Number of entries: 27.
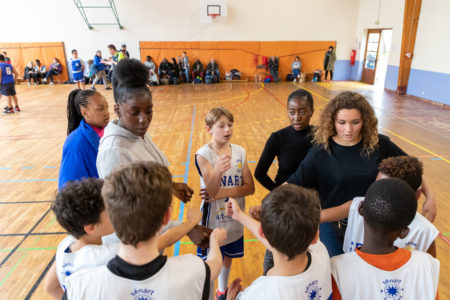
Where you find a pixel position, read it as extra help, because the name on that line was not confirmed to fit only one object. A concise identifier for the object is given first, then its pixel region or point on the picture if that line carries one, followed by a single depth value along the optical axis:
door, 14.89
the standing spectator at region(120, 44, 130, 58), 14.35
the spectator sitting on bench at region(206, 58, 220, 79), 15.86
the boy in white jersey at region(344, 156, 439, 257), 1.58
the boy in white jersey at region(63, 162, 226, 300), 1.06
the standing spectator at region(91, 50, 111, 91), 13.59
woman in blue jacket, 2.20
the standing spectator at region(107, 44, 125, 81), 12.25
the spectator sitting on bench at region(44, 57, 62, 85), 15.51
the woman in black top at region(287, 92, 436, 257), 2.00
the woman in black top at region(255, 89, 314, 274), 2.41
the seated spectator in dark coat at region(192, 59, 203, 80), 15.83
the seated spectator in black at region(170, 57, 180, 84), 15.57
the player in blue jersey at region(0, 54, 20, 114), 8.82
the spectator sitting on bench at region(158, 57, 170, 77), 15.51
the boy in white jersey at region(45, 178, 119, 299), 1.32
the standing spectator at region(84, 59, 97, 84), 13.59
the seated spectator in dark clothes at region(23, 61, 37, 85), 15.29
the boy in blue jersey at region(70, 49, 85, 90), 12.39
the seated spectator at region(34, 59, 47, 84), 15.50
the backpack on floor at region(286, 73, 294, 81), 16.33
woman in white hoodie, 1.65
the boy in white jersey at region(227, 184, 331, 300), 1.14
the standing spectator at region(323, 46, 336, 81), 15.60
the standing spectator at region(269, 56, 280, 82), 16.03
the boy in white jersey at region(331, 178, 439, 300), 1.25
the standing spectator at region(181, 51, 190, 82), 15.52
